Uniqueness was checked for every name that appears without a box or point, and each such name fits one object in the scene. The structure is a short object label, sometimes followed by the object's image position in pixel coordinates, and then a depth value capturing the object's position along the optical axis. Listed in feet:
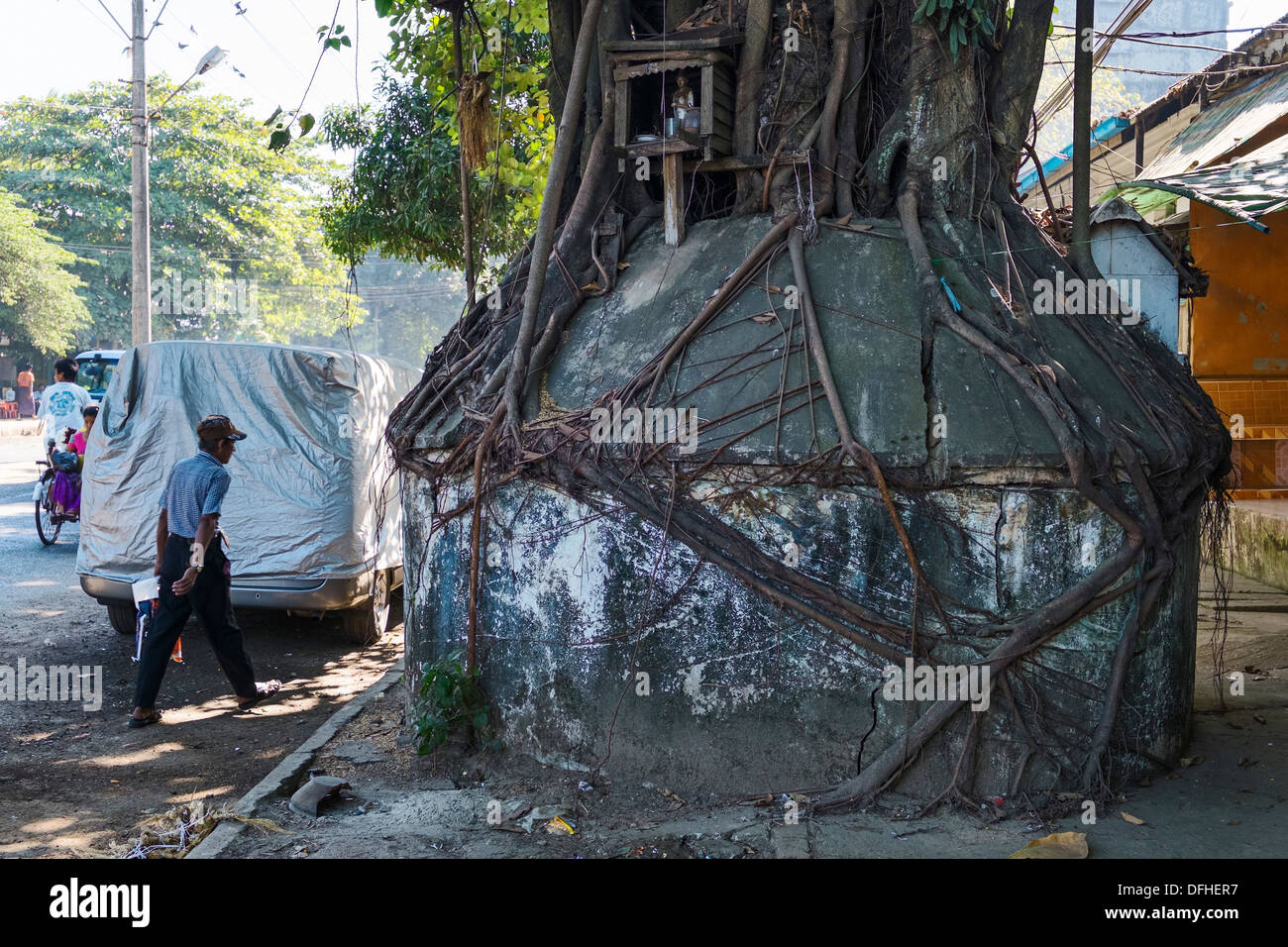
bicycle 37.11
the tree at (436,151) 30.01
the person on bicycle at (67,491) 36.88
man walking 20.77
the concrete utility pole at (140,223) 49.57
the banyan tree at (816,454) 15.11
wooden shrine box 18.03
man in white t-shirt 38.40
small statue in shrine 18.17
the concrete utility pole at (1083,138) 18.63
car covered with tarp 25.34
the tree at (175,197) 95.61
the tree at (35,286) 86.74
